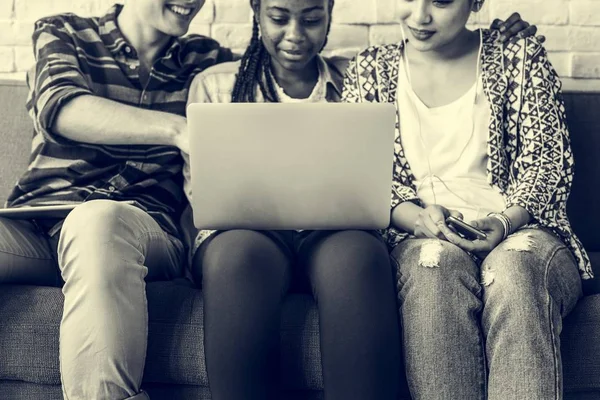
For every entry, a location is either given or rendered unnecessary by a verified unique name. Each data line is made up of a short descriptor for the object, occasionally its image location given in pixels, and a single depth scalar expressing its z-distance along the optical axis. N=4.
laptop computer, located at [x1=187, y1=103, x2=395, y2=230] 2.32
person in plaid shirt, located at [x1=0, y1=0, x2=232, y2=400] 2.31
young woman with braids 2.27
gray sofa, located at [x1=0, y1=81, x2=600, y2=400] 2.40
